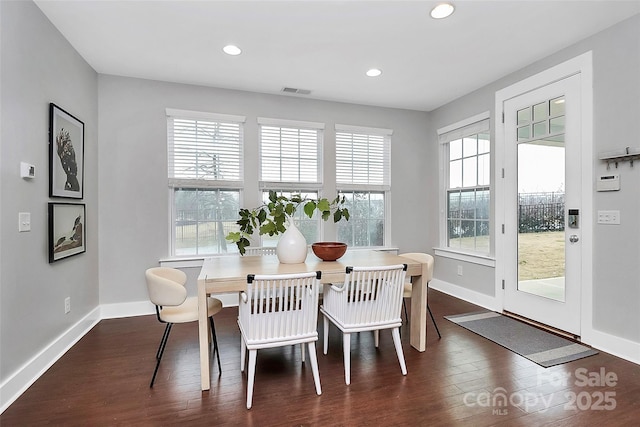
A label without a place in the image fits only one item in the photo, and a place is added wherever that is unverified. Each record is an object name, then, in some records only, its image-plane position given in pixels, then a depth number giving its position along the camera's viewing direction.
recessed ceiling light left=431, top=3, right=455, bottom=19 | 2.35
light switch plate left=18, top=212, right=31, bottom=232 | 2.14
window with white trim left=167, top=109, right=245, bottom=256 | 3.80
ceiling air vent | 3.96
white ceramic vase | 2.67
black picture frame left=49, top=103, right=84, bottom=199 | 2.53
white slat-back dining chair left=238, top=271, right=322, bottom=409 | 1.92
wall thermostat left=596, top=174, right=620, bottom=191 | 2.61
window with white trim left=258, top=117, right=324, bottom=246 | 4.16
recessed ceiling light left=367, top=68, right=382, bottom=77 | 3.47
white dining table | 2.12
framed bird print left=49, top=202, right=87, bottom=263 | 2.51
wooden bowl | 2.75
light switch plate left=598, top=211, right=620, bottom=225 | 2.62
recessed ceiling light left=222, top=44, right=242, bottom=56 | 2.93
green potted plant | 2.66
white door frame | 2.79
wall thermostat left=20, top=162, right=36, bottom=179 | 2.15
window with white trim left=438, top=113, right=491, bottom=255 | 4.01
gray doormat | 2.59
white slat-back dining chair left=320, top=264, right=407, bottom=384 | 2.19
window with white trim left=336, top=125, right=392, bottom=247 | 4.54
